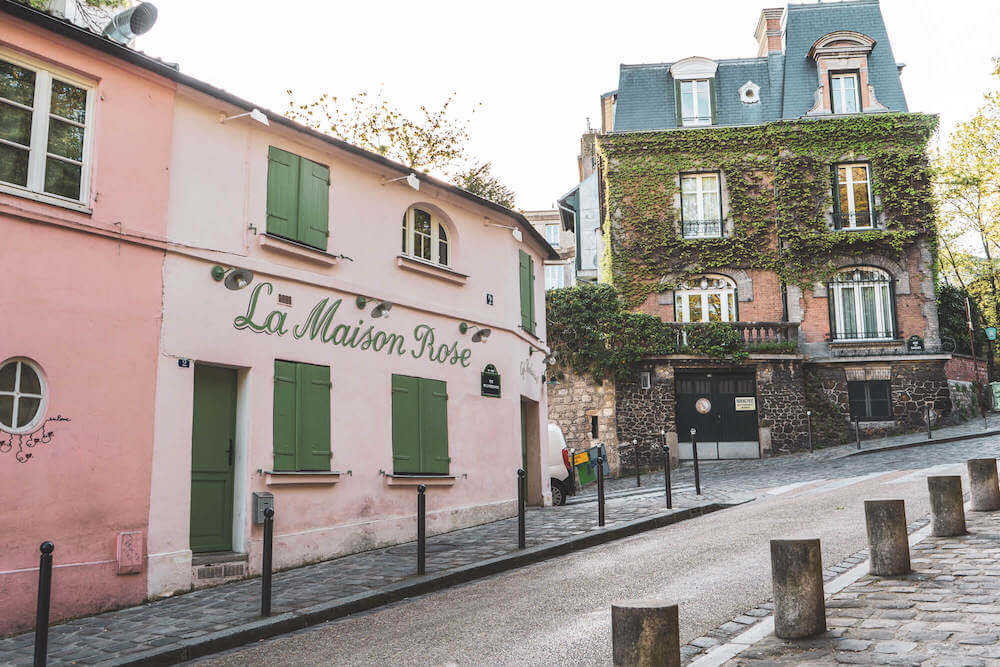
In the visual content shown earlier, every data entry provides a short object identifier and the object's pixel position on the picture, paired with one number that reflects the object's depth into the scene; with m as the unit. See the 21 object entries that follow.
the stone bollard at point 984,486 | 10.22
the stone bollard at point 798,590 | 5.59
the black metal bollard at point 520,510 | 10.37
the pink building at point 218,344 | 8.09
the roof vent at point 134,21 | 10.71
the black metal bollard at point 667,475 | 13.66
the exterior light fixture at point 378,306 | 11.82
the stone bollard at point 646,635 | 4.35
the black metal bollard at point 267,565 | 7.61
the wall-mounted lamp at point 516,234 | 15.39
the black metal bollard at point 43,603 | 5.89
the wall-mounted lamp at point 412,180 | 12.48
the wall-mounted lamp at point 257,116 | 10.23
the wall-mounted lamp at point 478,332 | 13.78
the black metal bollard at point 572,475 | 16.97
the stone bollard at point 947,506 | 8.71
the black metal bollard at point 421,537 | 9.23
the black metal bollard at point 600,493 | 12.17
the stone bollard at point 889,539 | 7.11
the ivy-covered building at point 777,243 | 24.91
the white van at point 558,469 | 16.52
